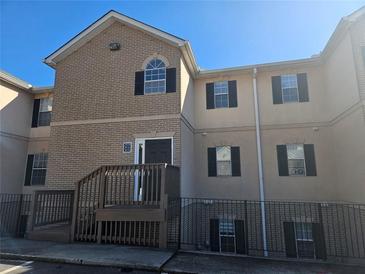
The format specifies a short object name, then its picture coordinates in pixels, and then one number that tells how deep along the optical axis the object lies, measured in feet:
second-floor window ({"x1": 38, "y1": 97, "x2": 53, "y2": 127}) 46.21
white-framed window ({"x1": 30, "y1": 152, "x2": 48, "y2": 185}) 44.14
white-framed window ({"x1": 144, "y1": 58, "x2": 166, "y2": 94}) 33.45
